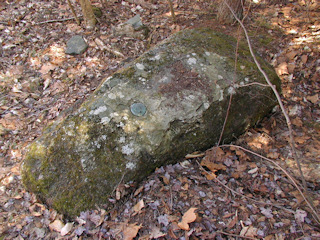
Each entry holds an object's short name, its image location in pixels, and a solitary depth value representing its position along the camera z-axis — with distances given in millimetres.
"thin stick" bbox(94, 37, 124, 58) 5094
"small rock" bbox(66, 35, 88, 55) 5160
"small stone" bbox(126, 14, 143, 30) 5496
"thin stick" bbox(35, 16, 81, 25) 5810
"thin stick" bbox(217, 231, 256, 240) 2267
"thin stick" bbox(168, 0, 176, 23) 5545
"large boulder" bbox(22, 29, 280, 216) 2602
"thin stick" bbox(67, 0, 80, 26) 5602
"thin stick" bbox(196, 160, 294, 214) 2482
